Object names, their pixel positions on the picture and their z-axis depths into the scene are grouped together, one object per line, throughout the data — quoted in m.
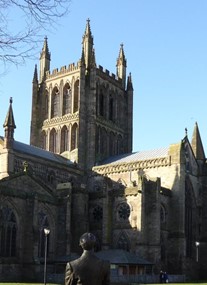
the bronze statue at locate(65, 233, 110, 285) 6.73
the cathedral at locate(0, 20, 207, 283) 48.16
